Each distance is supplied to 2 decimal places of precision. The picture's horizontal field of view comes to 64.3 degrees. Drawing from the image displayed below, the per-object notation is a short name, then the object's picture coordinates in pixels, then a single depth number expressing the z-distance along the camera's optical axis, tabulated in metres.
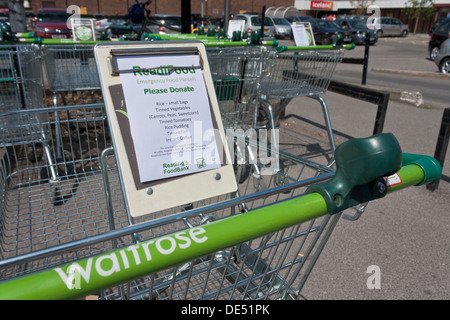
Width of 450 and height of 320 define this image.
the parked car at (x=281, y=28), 21.88
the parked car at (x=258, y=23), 20.71
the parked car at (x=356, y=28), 22.22
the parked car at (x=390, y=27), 30.38
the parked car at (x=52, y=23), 15.10
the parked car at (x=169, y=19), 19.12
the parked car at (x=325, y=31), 20.67
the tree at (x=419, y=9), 38.25
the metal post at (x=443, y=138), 3.45
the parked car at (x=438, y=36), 13.33
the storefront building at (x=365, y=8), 40.19
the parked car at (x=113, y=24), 18.69
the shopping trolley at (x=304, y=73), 4.22
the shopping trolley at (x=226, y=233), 0.72
